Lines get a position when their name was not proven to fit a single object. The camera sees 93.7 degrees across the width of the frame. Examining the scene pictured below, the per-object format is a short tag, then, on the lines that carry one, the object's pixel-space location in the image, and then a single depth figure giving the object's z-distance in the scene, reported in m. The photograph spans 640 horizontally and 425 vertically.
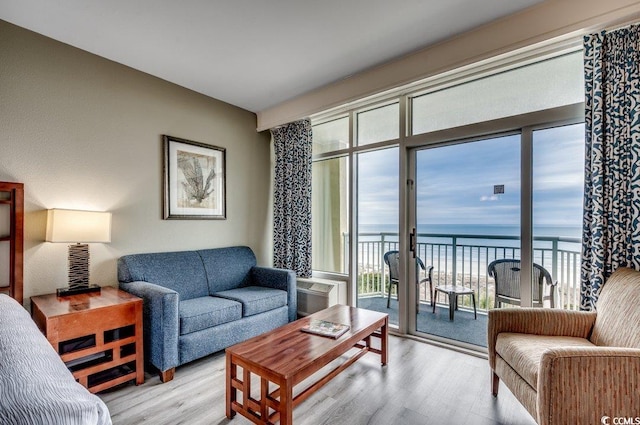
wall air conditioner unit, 3.38
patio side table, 3.11
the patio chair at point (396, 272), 3.08
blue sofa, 2.25
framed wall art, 3.17
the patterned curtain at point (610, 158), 1.92
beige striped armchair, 1.28
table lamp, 2.21
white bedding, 0.73
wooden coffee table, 1.55
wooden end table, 1.90
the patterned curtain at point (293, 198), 3.75
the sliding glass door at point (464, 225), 2.63
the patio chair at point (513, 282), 2.45
